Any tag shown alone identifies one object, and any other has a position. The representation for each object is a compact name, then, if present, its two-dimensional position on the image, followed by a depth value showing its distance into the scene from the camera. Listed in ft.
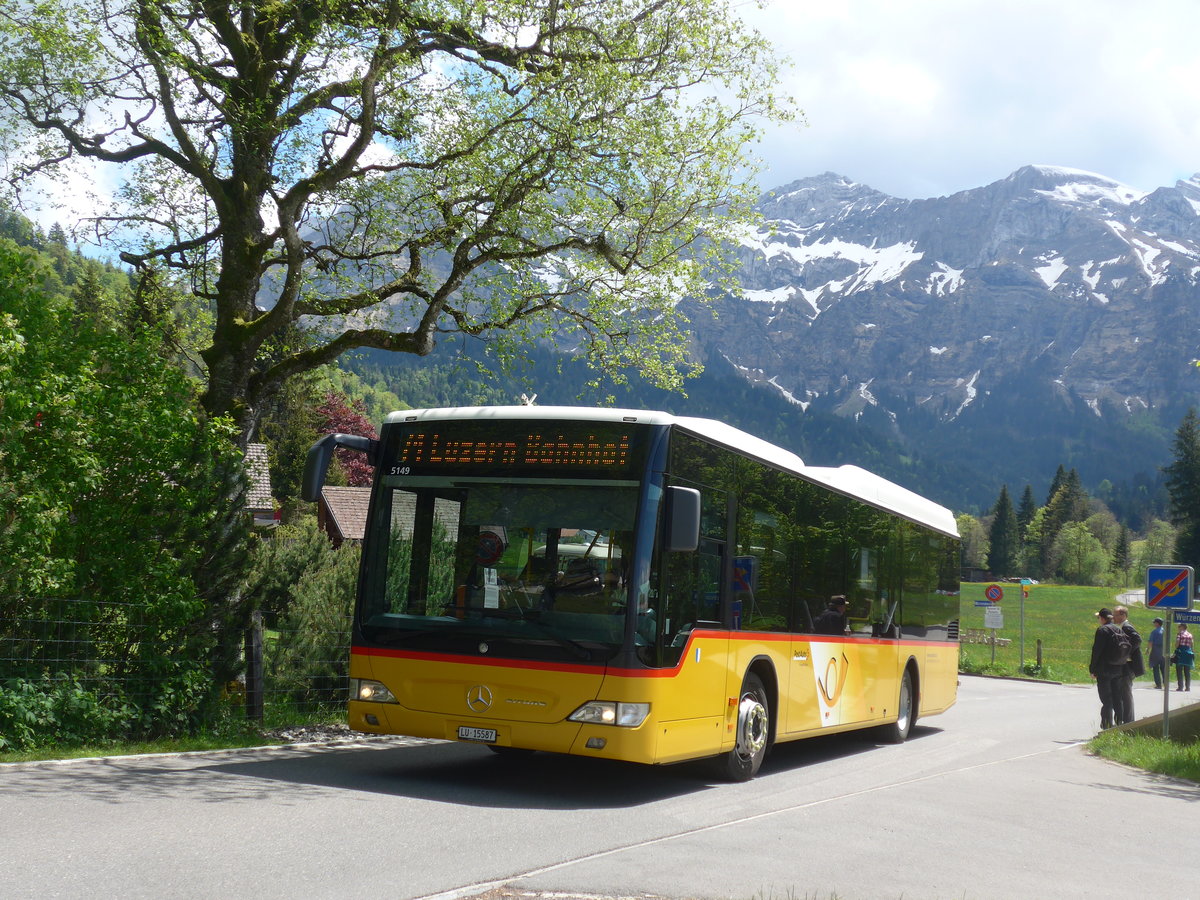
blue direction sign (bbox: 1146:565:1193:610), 54.39
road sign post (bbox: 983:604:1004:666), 140.67
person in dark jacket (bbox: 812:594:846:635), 42.68
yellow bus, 30.45
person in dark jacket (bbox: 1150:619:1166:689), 104.17
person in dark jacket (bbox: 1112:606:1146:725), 60.23
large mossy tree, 52.31
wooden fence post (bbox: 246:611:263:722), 42.11
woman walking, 112.27
